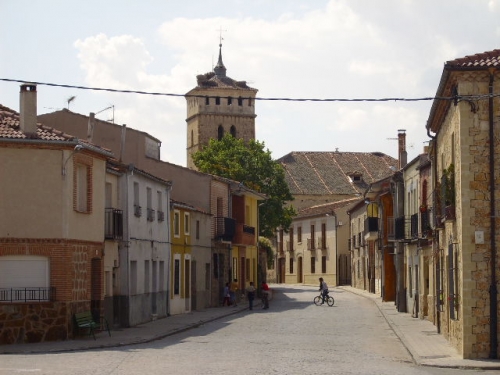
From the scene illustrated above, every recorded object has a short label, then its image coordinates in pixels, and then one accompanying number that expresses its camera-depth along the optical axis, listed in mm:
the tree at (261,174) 70812
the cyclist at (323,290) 49812
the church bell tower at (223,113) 107625
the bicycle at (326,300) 49781
